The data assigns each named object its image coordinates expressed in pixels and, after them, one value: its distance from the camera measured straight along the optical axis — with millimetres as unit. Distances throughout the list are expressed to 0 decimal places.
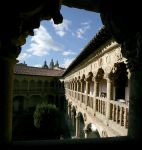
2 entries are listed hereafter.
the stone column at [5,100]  2387
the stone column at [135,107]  2754
